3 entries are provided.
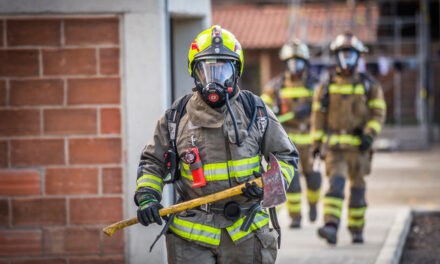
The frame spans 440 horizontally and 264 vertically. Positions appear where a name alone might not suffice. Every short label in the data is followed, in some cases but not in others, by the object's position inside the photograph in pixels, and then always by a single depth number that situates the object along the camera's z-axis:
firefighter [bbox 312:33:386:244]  14.91
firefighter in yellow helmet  7.62
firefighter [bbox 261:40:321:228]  17.53
